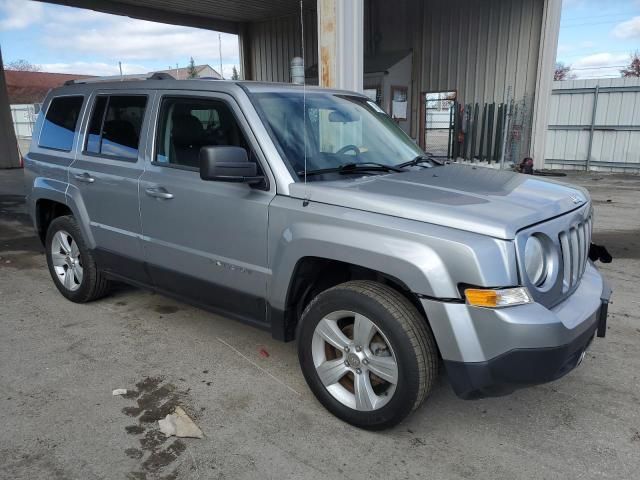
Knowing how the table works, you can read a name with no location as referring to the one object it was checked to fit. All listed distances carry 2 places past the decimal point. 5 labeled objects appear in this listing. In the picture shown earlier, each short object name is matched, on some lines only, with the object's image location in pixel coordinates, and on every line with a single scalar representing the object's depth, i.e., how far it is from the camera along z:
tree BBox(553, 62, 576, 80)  47.66
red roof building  46.41
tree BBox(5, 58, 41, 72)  59.31
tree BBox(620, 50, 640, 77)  38.44
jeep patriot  2.40
